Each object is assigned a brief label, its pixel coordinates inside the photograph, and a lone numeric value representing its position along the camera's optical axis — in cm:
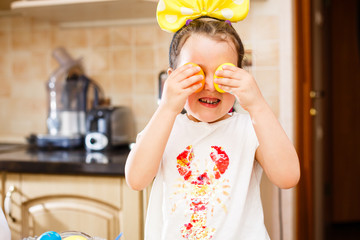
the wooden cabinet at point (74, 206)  144
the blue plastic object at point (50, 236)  66
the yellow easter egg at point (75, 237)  68
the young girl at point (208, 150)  81
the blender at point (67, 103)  182
